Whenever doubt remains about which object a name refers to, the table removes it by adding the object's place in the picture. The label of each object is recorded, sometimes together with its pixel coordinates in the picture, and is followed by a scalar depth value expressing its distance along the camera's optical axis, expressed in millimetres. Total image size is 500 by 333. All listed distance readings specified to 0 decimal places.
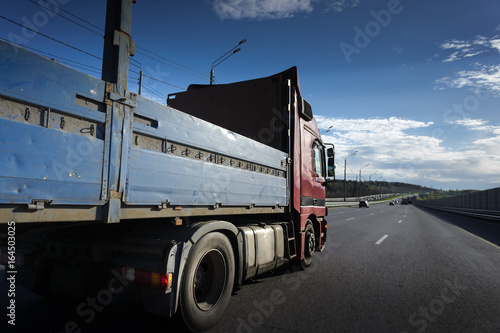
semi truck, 1802
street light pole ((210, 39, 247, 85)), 13058
